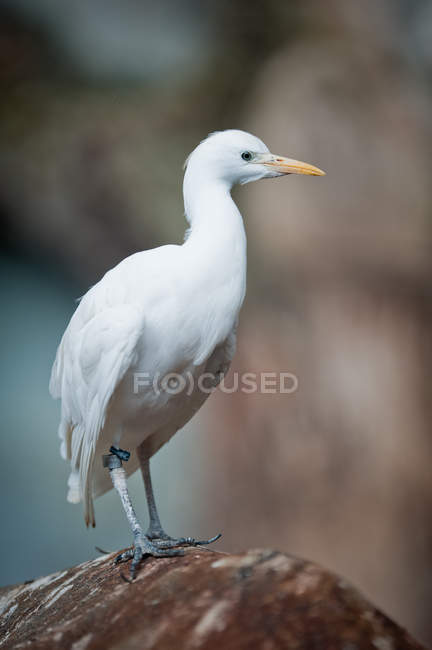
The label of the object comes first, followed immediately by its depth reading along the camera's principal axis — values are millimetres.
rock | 7732
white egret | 7880
